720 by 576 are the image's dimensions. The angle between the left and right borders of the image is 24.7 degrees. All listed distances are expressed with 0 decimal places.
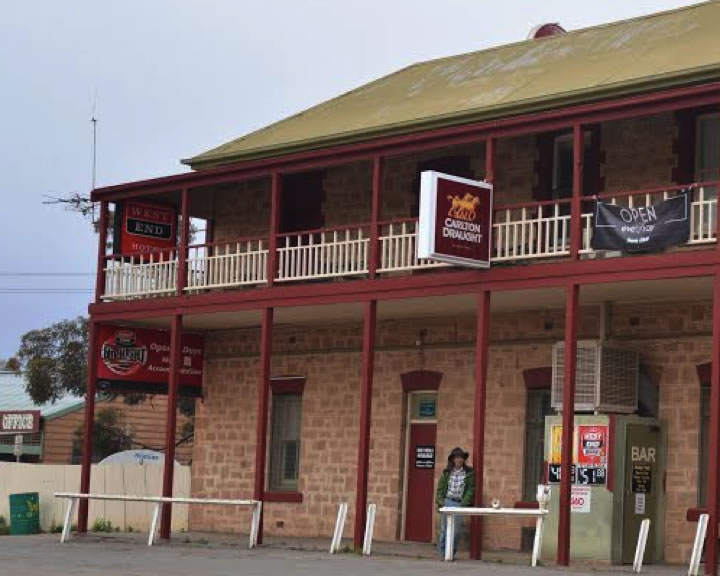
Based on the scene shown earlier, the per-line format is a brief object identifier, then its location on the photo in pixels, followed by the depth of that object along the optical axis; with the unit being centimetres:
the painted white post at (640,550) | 1988
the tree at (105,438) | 4972
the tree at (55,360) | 4912
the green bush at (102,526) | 2968
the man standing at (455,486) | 2200
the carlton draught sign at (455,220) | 2156
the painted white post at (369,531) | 2211
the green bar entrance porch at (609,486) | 2194
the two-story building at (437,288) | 2209
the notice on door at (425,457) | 2675
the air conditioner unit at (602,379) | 2275
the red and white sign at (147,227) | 2844
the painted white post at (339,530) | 2250
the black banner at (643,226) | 2028
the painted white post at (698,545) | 1886
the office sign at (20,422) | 4675
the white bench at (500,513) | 2011
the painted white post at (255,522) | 2388
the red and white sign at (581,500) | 2216
